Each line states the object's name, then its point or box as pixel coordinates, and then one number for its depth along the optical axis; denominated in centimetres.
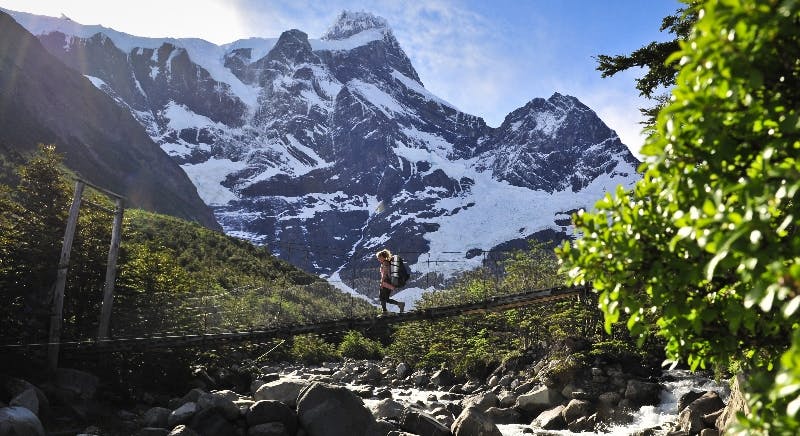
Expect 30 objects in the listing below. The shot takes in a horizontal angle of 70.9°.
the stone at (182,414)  1205
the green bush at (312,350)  4025
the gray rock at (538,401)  1766
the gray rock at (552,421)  1557
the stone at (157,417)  1220
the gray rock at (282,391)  1395
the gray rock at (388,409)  1473
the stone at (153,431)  1134
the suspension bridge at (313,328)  1484
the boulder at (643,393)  1655
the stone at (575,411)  1562
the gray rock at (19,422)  965
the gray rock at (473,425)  1275
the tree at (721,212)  260
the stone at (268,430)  1202
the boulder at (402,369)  3261
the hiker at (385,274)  1420
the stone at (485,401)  1925
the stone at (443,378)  2809
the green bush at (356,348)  4844
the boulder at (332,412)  1208
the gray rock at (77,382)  1393
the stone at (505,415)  1709
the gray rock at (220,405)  1238
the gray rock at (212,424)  1188
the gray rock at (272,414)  1248
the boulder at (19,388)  1226
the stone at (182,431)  1091
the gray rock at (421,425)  1303
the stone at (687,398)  1477
